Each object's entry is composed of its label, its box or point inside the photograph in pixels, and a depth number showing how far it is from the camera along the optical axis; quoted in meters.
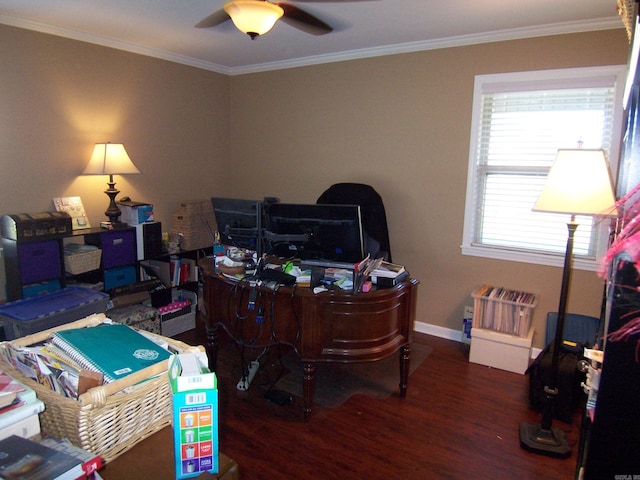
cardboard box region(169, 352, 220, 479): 0.87
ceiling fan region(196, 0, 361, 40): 2.04
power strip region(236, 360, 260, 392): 2.83
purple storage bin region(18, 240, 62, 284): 2.87
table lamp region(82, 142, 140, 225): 3.38
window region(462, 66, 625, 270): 2.97
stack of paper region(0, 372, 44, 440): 0.85
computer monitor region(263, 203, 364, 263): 2.37
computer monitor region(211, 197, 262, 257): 2.52
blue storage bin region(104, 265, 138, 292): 3.38
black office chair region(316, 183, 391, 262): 3.40
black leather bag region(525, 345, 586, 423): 2.57
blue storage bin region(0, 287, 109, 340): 2.62
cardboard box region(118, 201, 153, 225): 3.51
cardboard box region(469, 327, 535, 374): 3.13
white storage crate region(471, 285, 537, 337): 3.14
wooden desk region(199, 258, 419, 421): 2.34
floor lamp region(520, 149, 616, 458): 2.03
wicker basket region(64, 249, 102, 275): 3.09
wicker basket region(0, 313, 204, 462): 0.90
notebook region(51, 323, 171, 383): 1.02
